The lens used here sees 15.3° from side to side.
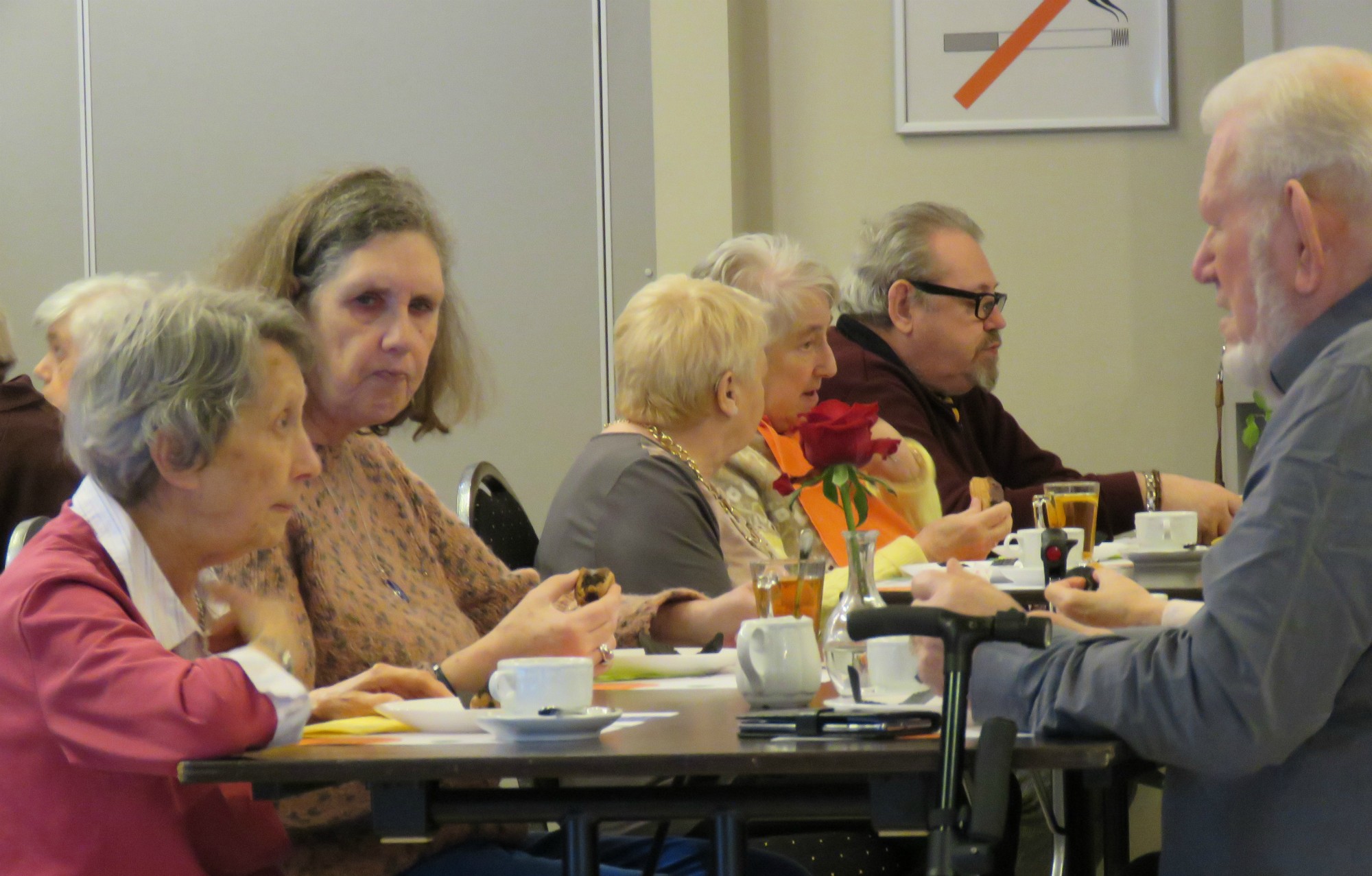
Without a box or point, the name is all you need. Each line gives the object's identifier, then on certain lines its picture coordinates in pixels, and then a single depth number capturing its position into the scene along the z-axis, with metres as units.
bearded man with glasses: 9.00
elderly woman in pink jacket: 4.79
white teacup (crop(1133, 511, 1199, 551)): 6.93
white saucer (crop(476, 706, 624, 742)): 4.81
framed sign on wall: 11.83
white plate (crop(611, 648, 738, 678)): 5.44
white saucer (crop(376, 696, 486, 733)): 4.92
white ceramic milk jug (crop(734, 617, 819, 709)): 5.04
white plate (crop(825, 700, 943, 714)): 4.89
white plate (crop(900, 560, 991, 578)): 6.19
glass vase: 5.17
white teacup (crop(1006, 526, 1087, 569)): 6.38
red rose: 5.42
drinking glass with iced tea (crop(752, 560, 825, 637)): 5.35
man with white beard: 4.70
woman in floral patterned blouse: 5.36
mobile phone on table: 4.75
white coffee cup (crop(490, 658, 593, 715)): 4.86
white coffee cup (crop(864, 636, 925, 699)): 5.03
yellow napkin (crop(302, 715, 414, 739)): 4.98
